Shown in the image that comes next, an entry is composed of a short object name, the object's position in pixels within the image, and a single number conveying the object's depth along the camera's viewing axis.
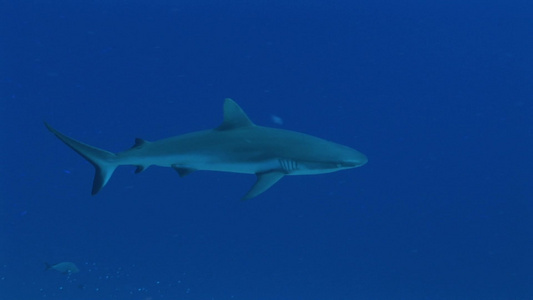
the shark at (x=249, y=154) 4.53
